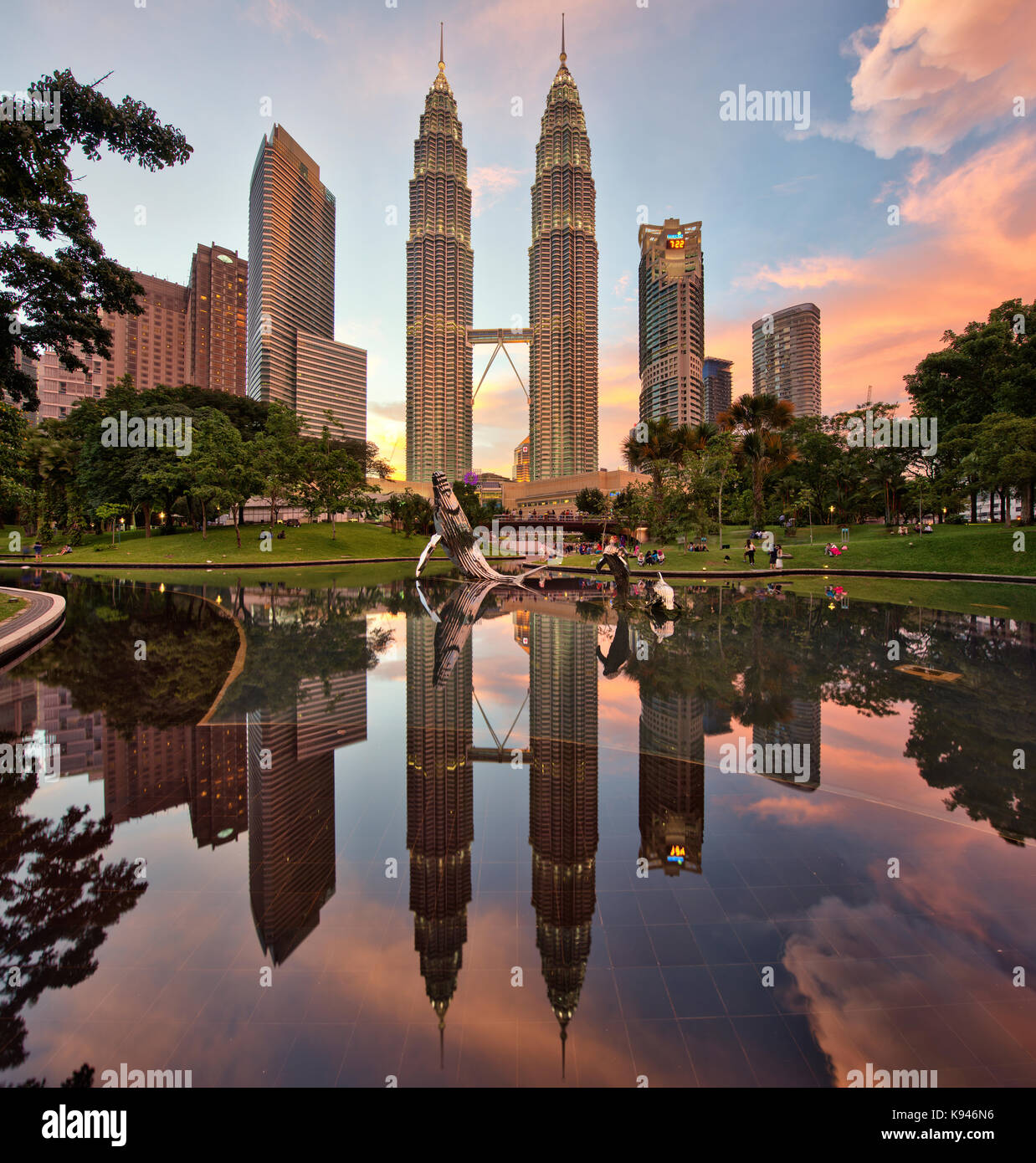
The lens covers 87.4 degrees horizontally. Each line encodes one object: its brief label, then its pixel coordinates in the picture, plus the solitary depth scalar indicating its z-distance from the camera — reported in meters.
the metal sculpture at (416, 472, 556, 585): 25.66
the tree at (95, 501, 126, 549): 44.66
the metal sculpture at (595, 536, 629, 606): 22.38
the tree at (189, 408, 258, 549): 42.25
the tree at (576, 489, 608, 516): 90.39
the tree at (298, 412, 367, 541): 48.84
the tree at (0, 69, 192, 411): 12.71
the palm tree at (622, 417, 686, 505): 48.91
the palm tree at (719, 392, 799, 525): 40.53
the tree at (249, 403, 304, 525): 46.25
